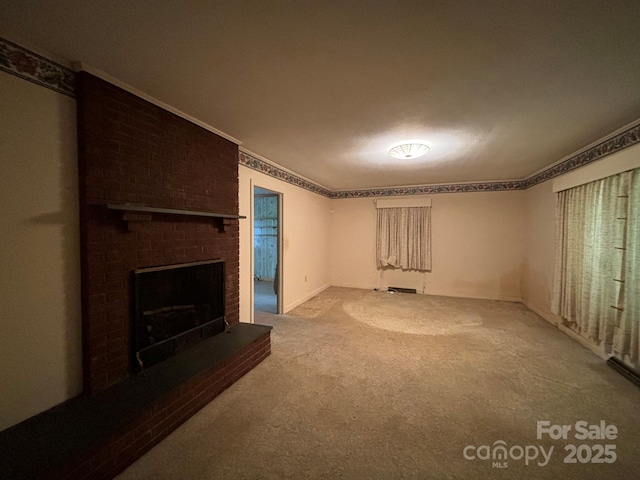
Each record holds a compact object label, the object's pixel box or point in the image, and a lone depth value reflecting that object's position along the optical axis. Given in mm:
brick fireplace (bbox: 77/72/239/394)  1611
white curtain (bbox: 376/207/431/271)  5324
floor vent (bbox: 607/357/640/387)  2201
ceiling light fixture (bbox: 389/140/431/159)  2807
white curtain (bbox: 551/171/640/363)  2348
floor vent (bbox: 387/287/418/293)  5510
